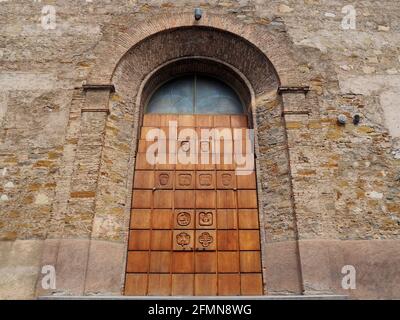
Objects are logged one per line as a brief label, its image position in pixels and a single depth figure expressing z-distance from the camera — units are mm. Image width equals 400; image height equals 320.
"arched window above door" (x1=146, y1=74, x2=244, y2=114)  6355
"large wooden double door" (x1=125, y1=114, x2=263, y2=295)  5000
